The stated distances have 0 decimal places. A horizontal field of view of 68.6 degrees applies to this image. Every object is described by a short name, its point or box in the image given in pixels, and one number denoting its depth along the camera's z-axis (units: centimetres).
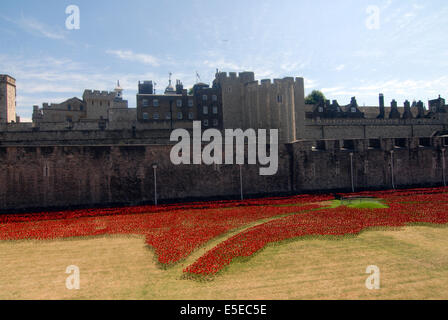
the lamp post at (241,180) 2943
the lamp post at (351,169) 3201
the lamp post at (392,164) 3316
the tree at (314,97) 7485
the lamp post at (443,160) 3462
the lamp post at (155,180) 2737
